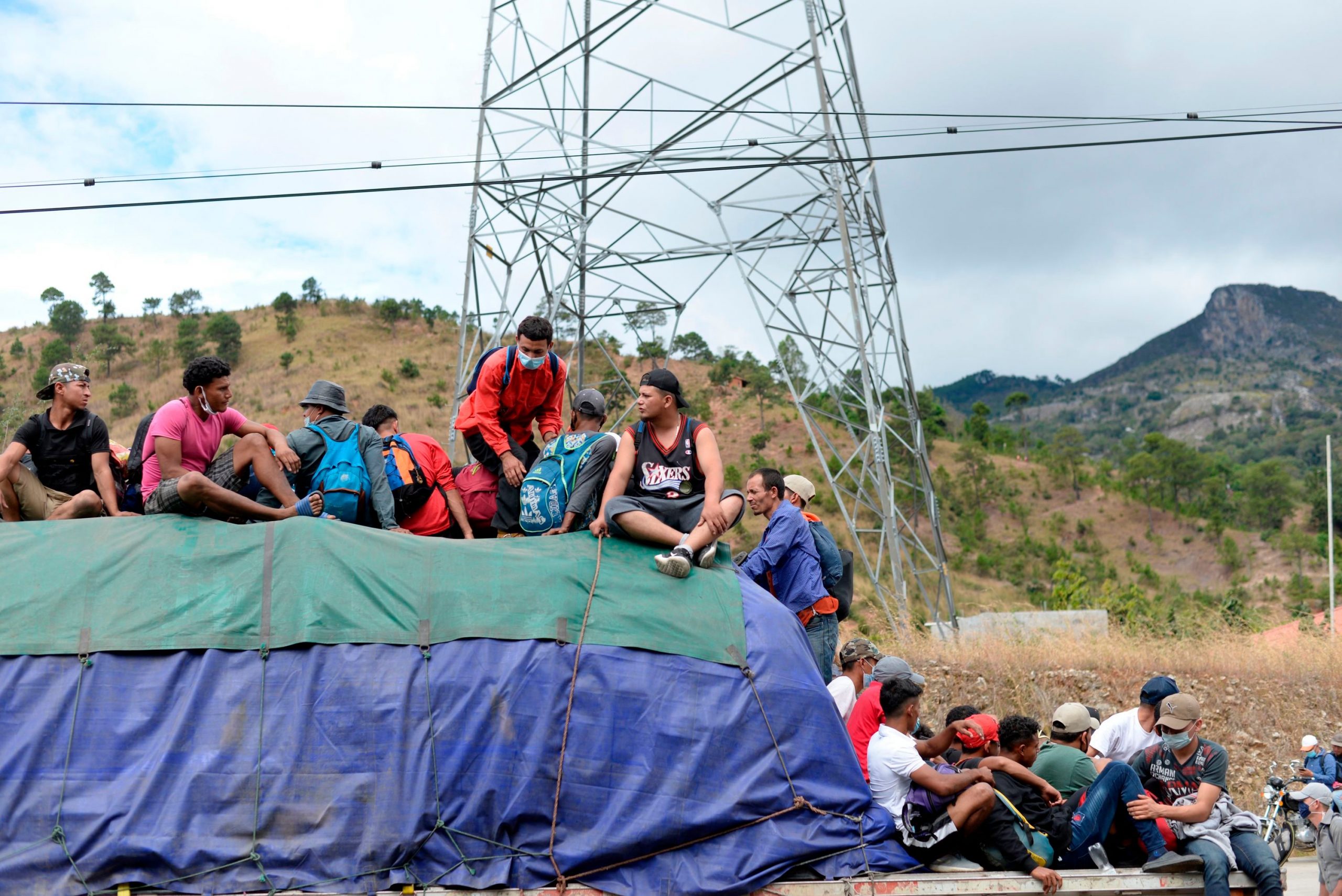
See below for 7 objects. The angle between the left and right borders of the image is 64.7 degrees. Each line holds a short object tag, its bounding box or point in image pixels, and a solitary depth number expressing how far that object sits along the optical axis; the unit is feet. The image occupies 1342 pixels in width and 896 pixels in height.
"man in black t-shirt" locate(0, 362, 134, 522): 21.89
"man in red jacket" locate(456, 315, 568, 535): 23.49
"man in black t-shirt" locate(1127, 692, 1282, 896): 18.63
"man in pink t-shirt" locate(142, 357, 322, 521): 20.38
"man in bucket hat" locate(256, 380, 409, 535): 22.33
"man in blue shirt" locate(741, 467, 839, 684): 22.97
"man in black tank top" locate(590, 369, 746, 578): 20.54
